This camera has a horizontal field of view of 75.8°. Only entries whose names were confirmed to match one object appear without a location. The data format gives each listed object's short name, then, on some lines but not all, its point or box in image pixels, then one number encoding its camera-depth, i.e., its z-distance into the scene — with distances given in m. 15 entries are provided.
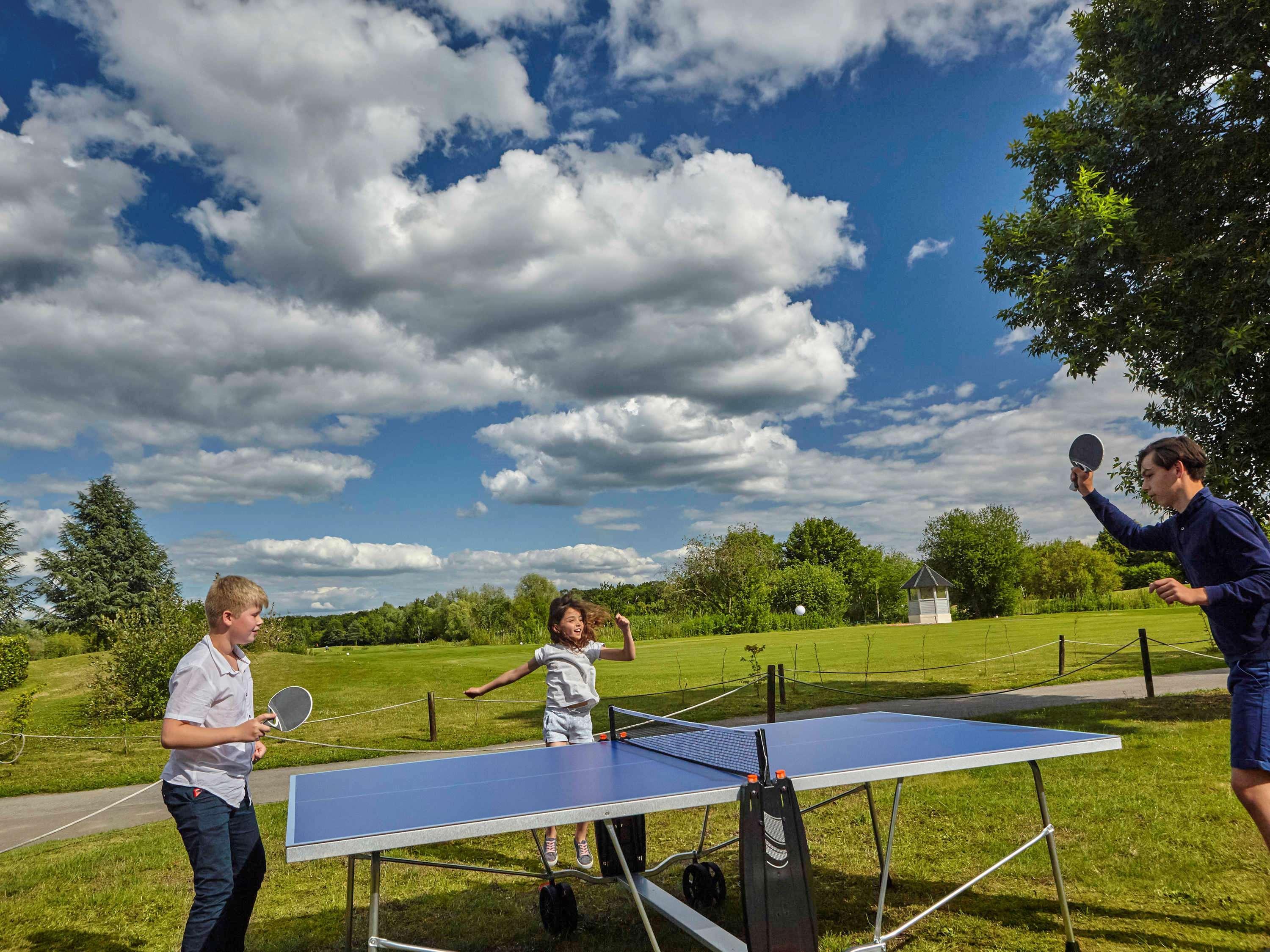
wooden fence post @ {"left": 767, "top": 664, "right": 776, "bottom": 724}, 13.26
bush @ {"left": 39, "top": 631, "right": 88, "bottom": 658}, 40.39
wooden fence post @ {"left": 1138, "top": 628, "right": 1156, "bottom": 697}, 14.09
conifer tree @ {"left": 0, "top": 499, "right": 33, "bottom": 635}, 36.44
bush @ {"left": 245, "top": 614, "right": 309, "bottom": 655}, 34.84
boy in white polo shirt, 3.56
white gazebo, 54.50
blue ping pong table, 3.04
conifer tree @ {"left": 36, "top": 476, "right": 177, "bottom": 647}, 45.84
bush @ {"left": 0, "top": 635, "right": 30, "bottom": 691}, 20.58
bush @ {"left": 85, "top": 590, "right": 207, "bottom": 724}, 18.86
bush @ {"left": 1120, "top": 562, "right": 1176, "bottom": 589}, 66.69
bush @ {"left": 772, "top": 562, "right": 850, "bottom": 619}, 61.66
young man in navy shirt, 3.82
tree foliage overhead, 10.34
